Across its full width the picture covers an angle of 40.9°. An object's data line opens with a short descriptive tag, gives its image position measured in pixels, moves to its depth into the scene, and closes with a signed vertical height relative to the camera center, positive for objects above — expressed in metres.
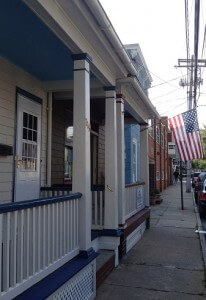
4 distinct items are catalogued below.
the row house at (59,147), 2.86 +0.57
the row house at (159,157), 18.34 +1.52
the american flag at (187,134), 10.60 +1.59
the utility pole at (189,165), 17.30 +0.68
